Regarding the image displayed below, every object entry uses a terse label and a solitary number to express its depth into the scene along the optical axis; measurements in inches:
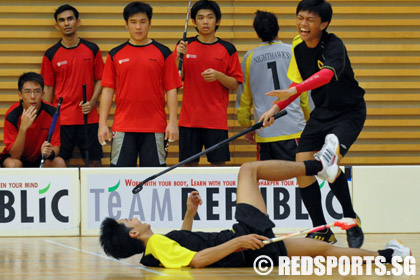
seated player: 659.0
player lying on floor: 422.8
